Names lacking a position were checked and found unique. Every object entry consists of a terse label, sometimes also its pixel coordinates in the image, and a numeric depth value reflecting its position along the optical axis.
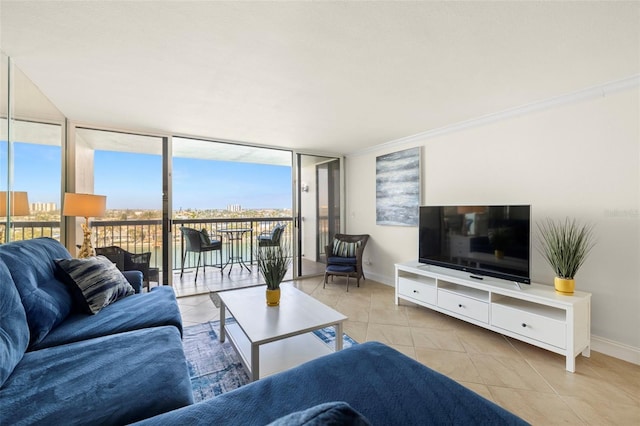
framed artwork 3.93
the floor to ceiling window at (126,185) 3.36
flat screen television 2.55
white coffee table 1.82
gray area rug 1.89
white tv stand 2.11
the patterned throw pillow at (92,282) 1.92
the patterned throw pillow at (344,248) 4.47
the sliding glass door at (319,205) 5.14
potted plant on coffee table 2.29
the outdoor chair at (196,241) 4.64
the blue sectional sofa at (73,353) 1.02
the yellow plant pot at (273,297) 2.31
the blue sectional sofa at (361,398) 0.85
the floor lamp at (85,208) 2.67
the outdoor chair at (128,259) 3.12
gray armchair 4.24
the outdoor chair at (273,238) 5.11
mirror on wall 1.95
